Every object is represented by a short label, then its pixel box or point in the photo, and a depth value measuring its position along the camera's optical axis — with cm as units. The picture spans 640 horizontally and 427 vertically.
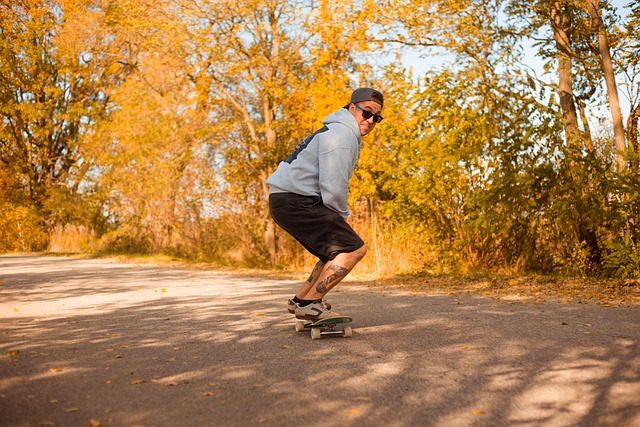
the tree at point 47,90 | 2814
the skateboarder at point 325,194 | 566
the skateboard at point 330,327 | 573
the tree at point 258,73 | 1648
